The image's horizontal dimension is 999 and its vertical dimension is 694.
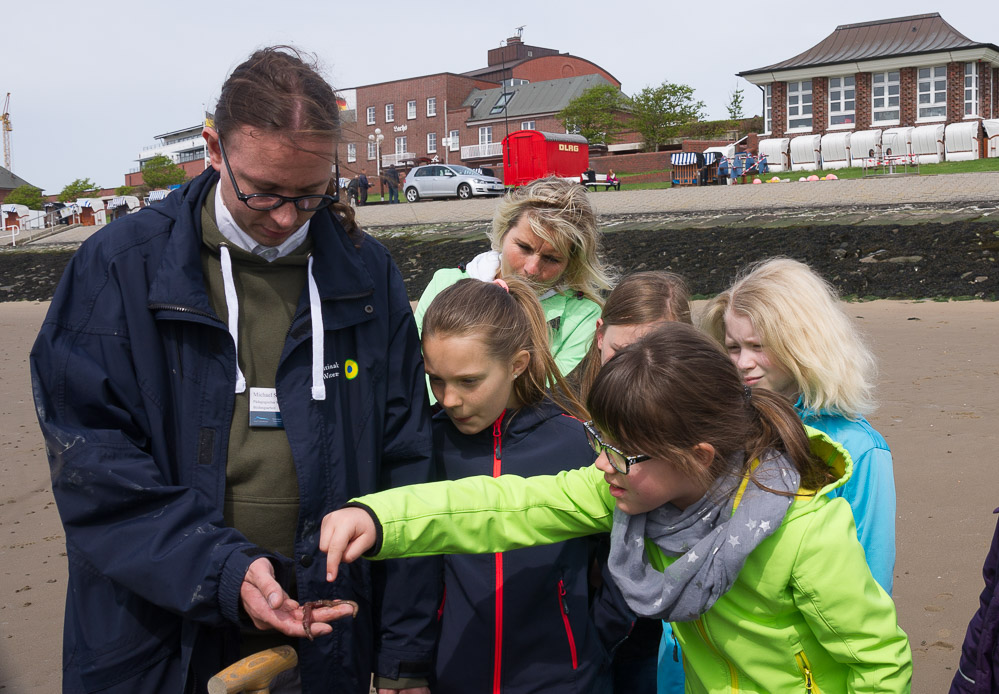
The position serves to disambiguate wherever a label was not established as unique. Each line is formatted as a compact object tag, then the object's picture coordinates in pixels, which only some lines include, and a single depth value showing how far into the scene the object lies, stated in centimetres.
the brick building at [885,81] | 3956
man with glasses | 187
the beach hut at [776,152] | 3678
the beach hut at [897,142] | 3306
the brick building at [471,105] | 6575
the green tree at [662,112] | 4719
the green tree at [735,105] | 4850
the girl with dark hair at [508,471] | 249
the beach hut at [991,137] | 3141
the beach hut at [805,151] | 3538
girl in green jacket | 197
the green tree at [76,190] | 8275
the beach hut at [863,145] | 3422
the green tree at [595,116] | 5203
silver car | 3366
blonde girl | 244
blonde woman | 365
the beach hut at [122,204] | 4836
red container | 3416
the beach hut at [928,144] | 3250
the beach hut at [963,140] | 3212
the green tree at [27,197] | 7275
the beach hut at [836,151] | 3497
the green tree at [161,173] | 7592
